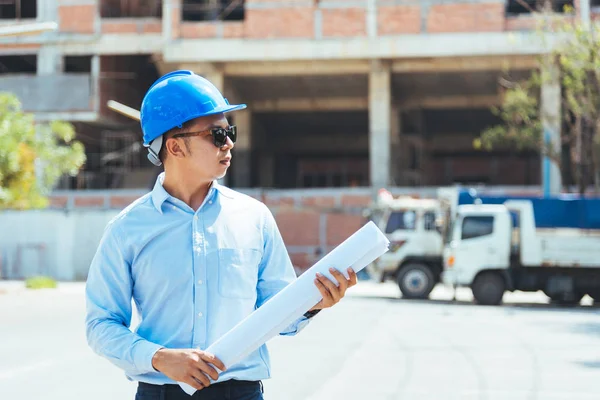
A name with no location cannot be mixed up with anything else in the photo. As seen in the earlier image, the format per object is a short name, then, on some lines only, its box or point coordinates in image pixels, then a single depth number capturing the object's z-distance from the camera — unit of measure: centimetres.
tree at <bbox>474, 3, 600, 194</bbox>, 2852
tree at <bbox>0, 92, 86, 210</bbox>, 2705
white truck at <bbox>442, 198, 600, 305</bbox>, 2328
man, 308
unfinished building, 3672
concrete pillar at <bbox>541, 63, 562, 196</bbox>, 3259
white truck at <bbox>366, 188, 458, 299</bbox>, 2502
